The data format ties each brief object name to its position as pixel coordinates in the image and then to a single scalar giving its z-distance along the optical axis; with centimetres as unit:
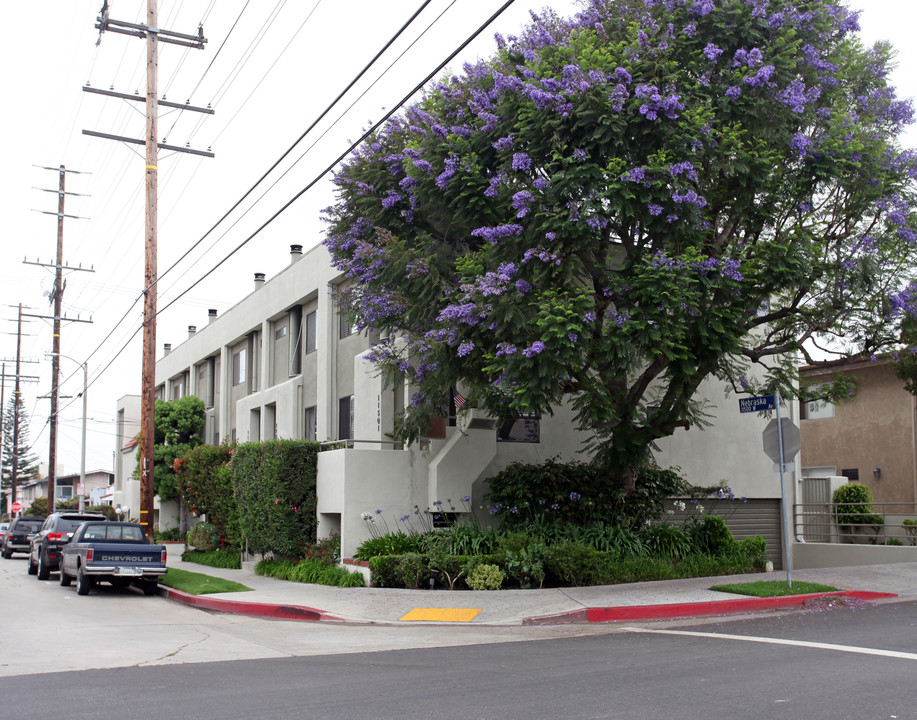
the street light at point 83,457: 3691
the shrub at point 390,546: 1817
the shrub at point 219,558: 2439
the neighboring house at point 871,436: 2894
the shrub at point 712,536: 1867
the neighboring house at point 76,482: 9831
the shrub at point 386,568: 1712
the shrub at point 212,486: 2462
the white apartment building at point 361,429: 1938
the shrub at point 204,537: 2730
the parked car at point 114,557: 1952
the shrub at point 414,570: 1662
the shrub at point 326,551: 1939
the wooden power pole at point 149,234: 2217
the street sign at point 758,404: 1551
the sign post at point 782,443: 1468
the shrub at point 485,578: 1591
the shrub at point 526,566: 1597
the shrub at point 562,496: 1806
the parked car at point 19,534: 3647
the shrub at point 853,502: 2470
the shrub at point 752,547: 1877
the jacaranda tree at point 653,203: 1400
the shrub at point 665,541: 1778
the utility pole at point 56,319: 4006
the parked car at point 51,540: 2450
